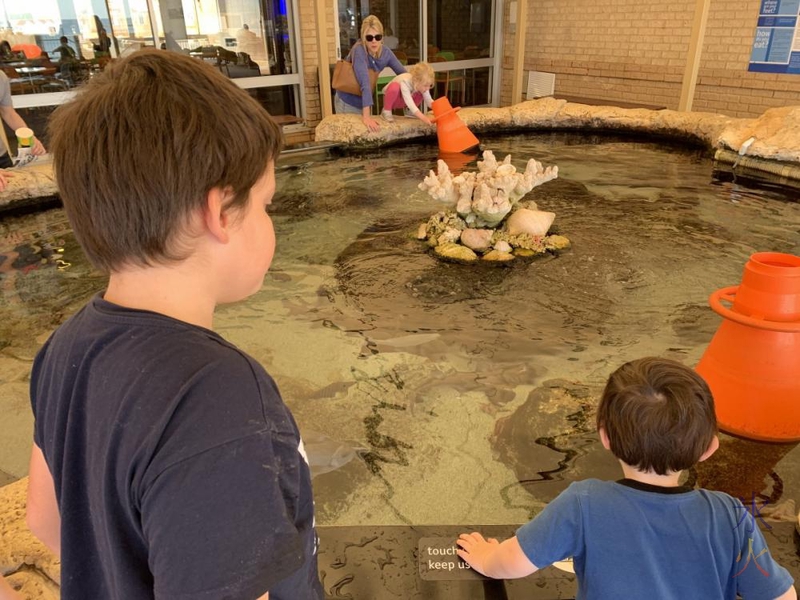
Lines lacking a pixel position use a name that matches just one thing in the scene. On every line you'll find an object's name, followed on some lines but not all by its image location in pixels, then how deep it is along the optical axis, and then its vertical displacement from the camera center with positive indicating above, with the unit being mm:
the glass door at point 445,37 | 9258 -245
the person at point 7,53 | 6766 -201
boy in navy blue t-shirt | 650 -355
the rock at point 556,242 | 4227 -1422
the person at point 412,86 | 6855 -673
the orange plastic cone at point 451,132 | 6680 -1147
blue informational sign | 8016 -357
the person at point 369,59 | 6680 -377
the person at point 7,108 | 4512 -503
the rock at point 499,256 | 4090 -1448
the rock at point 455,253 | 4113 -1433
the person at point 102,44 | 7355 -148
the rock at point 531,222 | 4262 -1304
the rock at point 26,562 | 1575 -1271
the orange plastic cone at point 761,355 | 2027 -1094
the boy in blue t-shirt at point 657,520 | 1131 -862
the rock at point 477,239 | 4242 -1389
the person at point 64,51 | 7137 -205
